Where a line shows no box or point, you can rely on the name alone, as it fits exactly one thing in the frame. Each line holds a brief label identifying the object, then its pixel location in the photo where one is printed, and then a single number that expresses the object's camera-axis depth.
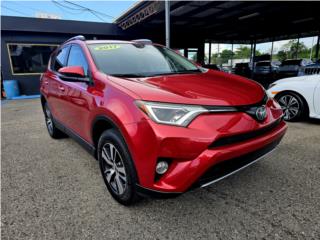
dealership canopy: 10.74
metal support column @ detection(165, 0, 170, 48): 8.14
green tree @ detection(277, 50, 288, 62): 43.72
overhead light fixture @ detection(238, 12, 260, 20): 12.36
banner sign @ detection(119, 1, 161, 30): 10.51
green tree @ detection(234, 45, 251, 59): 58.22
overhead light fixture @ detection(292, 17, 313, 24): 15.26
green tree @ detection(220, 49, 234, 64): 41.79
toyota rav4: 1.75
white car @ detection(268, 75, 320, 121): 4.68
